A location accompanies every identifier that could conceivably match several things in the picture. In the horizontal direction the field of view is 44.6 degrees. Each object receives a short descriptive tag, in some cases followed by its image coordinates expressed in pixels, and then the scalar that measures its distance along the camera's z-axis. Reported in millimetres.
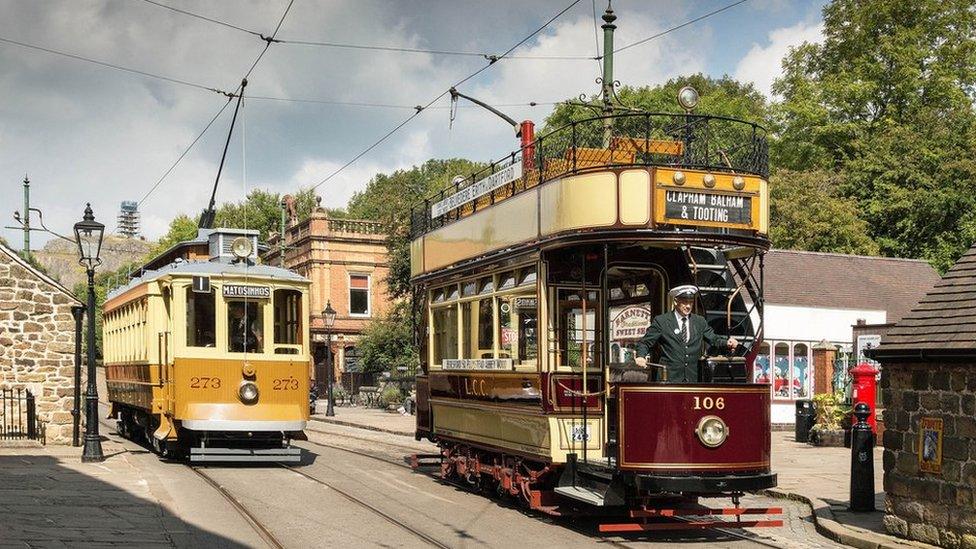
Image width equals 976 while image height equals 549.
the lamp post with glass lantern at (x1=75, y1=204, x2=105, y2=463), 18266
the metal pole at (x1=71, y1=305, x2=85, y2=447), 21047
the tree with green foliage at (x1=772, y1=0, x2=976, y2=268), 42938
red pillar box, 21344
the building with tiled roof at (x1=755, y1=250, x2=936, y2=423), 30469
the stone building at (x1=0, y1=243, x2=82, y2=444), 21000
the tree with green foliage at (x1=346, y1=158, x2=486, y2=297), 45938
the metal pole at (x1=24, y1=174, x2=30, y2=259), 45325
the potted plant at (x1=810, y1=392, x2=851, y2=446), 23469
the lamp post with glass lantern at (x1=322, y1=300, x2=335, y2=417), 37000
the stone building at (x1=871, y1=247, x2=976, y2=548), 10453
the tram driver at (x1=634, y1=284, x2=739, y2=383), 11602
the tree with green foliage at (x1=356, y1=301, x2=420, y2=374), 45656
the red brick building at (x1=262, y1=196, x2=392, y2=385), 55750
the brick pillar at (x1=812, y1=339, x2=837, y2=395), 28781
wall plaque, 10784
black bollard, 13070
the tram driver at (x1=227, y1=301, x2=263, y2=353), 18406
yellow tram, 18031
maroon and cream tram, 11156
